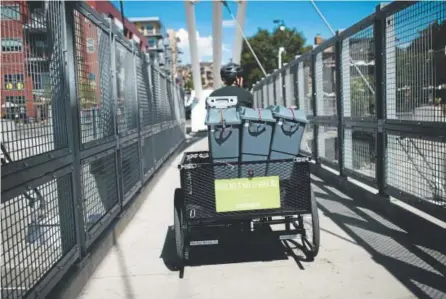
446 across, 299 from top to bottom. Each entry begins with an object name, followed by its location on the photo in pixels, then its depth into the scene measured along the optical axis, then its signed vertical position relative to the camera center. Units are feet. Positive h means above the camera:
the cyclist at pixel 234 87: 17.80 +0.84
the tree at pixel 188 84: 383.86 +22.17
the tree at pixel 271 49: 180.45 +22.26
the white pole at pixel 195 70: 89.35 +10.12
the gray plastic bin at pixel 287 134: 14.60 -0.80
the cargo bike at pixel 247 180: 13.85 -2.01
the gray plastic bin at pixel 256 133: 14.33 -0.73
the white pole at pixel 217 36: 100.32 +16.19
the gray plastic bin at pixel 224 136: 14.21 -0.74
